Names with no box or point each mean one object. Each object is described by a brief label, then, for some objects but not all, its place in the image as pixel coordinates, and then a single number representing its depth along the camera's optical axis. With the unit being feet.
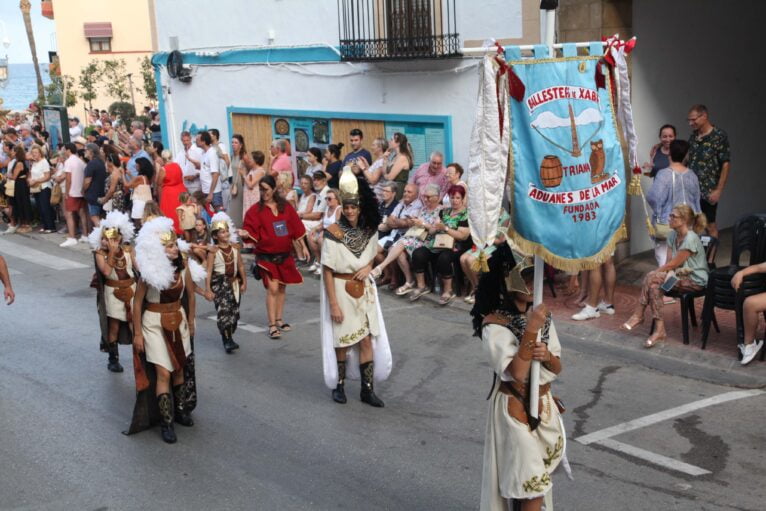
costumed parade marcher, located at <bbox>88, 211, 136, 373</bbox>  31.12
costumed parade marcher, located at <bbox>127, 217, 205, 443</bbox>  26.21
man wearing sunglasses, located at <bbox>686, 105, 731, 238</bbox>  38.19
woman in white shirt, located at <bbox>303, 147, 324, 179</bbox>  50.60
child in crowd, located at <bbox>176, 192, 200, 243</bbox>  41.04
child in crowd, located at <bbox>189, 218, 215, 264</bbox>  34.73
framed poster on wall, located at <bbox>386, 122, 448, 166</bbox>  47.80
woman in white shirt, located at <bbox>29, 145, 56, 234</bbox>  65.72
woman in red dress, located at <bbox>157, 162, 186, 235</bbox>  53.16
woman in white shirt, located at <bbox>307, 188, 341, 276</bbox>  42.04
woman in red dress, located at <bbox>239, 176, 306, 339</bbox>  36.17
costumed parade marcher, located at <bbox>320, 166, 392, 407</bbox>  28.07
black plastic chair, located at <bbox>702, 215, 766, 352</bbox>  30.76
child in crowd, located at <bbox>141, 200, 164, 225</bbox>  28.88
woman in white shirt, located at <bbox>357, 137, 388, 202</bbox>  46.11
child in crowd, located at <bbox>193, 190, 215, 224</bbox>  48.11
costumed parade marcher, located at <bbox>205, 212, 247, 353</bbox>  34.81
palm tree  147.54
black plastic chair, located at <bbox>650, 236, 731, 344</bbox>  32.48
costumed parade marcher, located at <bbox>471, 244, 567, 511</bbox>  17.92
